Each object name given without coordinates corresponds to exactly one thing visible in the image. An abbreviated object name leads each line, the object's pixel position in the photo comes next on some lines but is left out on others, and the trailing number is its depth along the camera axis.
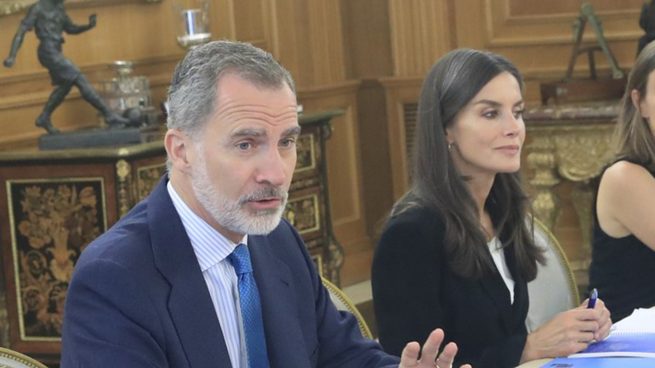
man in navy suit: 3.74
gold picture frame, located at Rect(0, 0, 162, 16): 9.22
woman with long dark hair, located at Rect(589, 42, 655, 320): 6.37
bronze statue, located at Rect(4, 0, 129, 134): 8.90
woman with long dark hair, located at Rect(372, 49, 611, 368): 5.46
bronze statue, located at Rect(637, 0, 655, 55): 10.66
